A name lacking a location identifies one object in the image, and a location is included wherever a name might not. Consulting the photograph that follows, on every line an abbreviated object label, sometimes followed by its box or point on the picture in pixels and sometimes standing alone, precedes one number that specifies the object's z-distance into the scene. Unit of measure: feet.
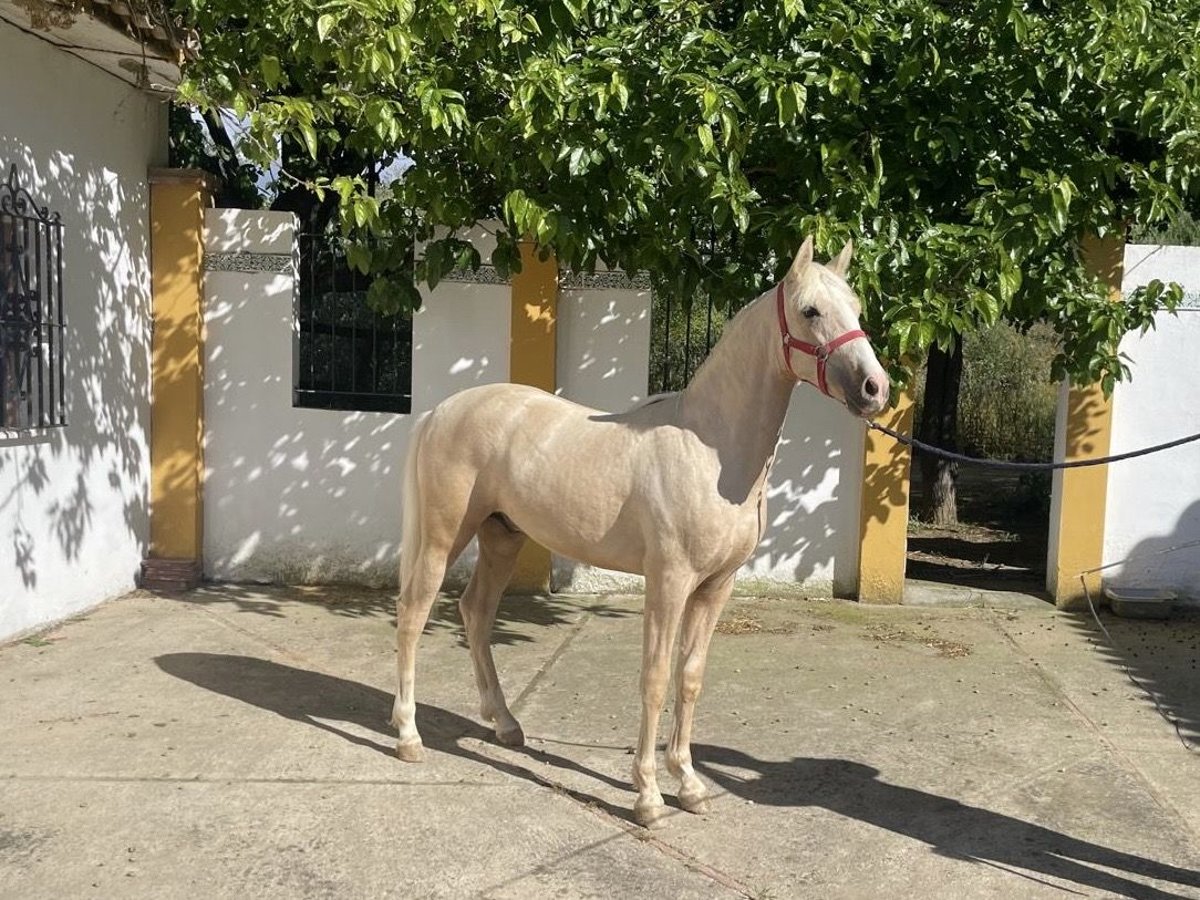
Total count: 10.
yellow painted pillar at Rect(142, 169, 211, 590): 22.89
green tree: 15.42
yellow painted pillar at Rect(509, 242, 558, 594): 22.66
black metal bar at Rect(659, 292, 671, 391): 23.50
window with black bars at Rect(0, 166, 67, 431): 18.15
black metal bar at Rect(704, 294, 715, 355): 22.27
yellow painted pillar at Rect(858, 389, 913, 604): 22.48
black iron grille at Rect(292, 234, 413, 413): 23.39
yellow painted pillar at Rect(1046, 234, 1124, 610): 21.99
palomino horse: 11.45
